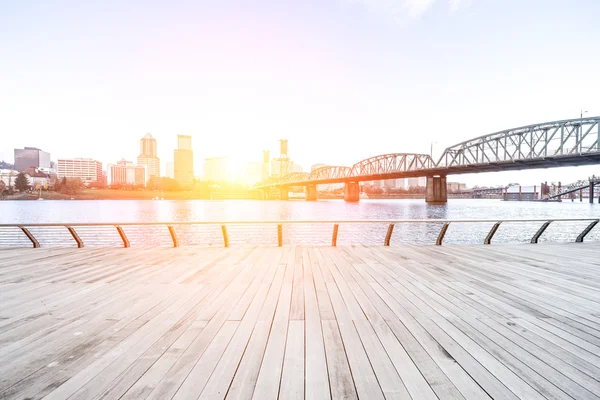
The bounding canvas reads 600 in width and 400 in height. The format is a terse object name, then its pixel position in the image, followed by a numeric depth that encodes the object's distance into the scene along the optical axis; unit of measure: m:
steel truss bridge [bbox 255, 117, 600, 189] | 54.94
